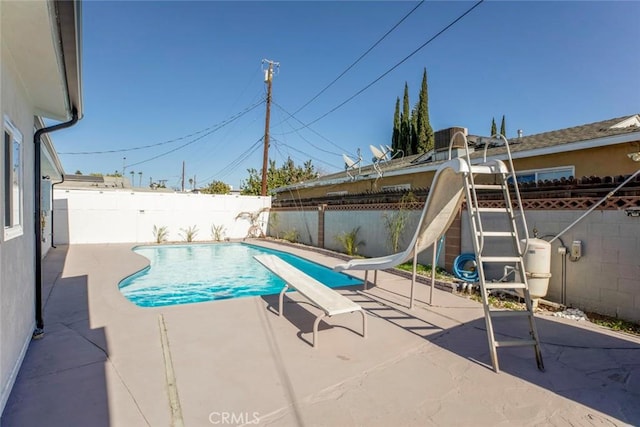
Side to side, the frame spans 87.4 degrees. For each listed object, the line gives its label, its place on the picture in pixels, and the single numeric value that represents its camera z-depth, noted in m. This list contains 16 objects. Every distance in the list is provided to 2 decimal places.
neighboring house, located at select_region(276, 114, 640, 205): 7.85
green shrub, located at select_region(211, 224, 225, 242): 19.81
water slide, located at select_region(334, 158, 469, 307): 5.17
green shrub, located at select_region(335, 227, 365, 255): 12.74
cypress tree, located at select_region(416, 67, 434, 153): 31.39
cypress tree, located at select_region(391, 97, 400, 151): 34.50
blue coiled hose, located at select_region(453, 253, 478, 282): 7.36
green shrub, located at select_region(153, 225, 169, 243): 18.38
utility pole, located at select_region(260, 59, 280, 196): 21.97
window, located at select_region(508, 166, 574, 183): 8.86
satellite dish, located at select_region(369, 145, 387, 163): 15.29
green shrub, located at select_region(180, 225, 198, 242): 19.06
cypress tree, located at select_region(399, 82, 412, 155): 33.52
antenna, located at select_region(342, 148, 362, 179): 15.70
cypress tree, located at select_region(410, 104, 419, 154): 32.07
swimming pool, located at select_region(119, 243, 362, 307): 8.92
